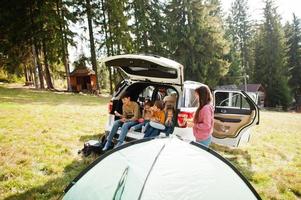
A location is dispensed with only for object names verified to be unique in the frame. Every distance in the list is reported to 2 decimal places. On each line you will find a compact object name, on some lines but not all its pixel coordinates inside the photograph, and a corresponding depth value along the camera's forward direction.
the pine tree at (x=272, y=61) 42.00
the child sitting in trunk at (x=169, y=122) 6.49
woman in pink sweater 5.43
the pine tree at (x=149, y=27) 29.20
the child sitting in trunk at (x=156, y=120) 6.60
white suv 6.30
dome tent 3.74
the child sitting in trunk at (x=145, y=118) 6.98
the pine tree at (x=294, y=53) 45.97
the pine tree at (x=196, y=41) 29.77
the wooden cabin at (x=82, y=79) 35.75
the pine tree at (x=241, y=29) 51.91
